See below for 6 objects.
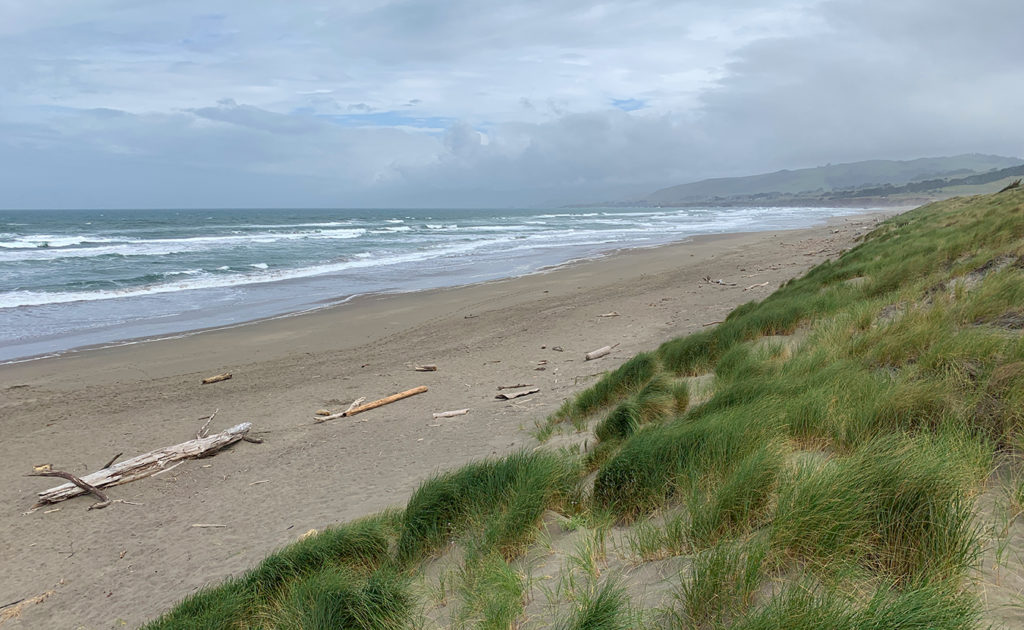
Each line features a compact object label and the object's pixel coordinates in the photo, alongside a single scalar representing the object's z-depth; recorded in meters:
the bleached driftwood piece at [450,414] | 7.60
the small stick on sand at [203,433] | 7.53
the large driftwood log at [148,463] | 6.09
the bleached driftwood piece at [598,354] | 9.95
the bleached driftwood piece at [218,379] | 10.26
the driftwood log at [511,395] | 8.12
